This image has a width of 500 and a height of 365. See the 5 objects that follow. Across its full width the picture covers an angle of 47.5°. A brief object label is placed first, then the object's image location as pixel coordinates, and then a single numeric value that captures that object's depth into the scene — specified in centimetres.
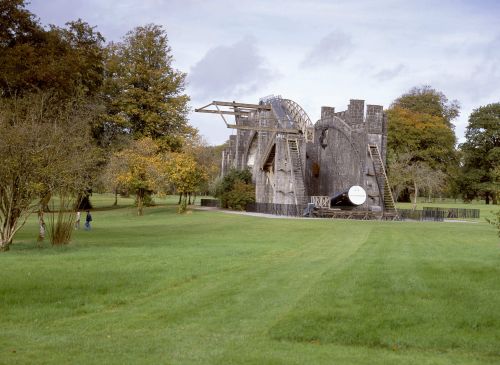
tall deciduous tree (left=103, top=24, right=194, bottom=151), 5288
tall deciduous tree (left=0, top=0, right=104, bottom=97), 2373
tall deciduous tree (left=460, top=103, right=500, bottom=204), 7531
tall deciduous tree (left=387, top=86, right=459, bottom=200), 7150
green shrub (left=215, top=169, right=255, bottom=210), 5512
